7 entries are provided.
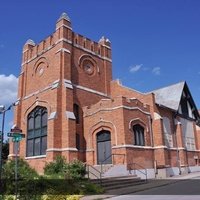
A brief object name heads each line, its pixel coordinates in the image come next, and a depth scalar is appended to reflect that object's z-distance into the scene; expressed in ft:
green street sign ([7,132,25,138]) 42.45
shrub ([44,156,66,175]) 65.41
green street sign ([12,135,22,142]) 42.41
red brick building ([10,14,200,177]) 81.71
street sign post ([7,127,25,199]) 42.43
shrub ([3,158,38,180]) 46.39
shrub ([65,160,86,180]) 55.07
